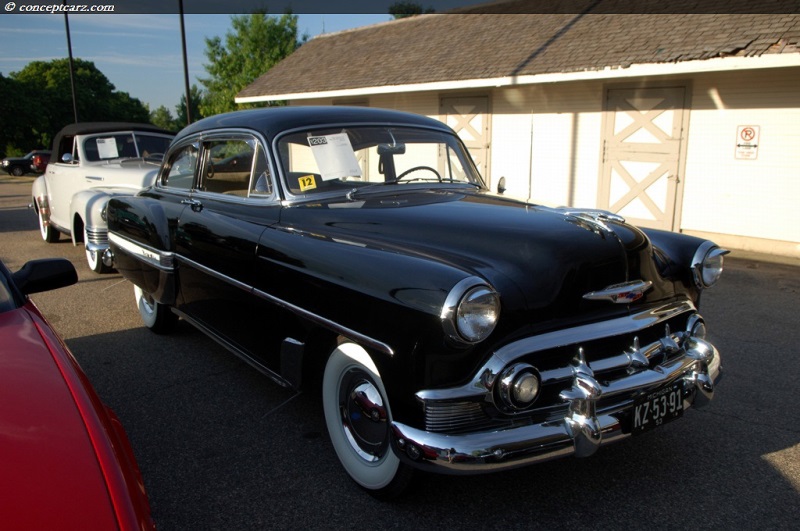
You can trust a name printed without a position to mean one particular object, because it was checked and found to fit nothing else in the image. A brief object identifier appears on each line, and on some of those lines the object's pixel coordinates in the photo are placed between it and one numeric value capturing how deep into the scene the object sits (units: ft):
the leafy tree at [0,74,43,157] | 151.02
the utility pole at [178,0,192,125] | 54.00
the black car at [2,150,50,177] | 101.09
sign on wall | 28.89
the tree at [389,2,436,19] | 161.99
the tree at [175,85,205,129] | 174.43
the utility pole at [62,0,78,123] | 77.51
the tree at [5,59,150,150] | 155.43
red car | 4.76
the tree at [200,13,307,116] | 115.65
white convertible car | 23.53
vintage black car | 7.74
